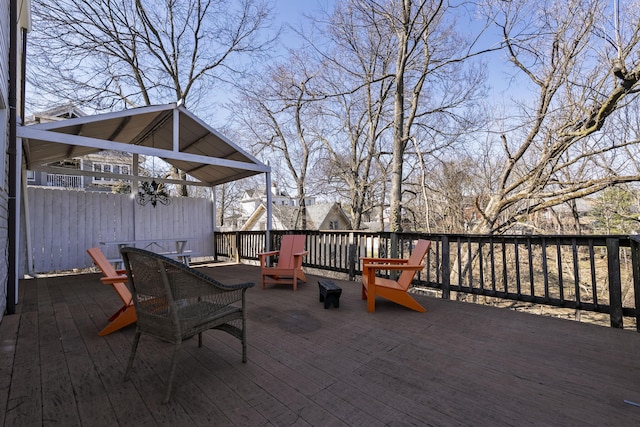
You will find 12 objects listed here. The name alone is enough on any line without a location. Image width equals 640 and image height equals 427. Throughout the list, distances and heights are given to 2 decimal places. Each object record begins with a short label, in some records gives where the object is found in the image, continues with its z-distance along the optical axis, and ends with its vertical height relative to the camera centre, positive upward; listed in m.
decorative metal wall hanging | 7.70 +0.83
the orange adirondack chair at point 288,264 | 4.88 -0.71
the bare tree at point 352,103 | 10.20 +5.18
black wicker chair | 1.83 -0.48
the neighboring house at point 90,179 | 16.88 +3.02
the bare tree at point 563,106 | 5.91 +2.38
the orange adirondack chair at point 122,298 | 2.85 -0.72
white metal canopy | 4.68 +1.70
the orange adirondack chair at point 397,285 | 3.54 -0.78
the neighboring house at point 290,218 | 21.22 +0.36
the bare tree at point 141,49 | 9.37 +6.25
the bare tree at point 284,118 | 11.71 +4.77
